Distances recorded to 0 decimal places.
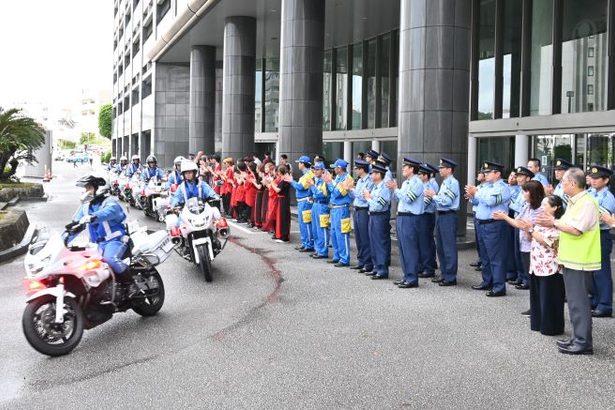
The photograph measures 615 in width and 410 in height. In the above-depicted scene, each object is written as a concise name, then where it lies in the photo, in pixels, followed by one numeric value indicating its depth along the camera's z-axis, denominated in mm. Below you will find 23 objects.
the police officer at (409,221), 9805
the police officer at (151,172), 20781
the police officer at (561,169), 9875
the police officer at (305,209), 13164
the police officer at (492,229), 9258
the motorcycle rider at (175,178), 14461
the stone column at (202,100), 35625
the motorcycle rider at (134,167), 23506
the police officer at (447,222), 10078
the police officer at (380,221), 10469
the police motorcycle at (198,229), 10227
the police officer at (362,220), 11114
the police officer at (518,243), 10077
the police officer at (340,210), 11438
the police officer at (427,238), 10633
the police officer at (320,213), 12305
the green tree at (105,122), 113875
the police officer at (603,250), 8133
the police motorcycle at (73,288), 6430
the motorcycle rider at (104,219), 7430
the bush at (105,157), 91050
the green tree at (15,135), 26500
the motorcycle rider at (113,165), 29575
